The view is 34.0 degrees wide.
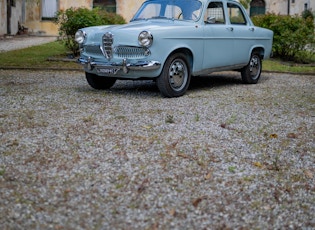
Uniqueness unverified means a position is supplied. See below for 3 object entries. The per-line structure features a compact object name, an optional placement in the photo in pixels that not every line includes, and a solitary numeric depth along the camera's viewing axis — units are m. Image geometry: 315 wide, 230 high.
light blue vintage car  7.67
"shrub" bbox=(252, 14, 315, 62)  14.69
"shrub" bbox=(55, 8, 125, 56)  14.26
